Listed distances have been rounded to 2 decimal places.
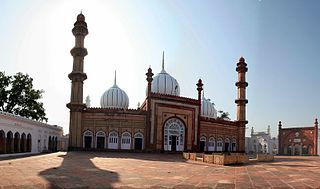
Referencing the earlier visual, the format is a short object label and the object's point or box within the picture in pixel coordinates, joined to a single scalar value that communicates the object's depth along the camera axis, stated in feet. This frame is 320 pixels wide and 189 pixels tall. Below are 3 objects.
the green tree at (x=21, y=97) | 123.75
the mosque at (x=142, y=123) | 101.24
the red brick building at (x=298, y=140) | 156.04
